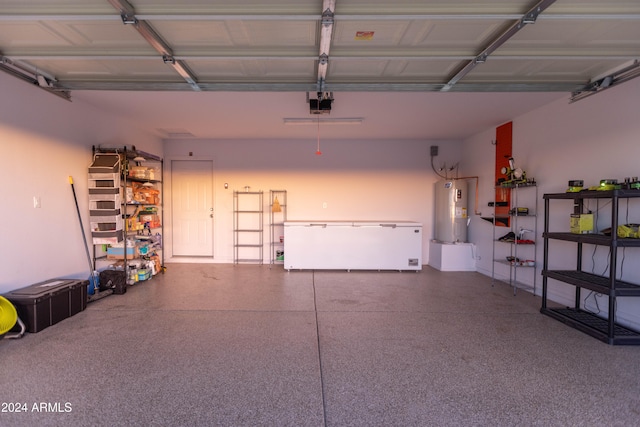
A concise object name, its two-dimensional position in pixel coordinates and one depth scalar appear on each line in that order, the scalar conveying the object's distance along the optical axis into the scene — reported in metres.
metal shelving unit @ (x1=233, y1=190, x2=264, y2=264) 6.25
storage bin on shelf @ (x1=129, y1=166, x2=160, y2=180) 4.72
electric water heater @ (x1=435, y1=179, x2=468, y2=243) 5.69
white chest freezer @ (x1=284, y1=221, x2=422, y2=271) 5.54
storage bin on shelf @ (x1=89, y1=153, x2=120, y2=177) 4.07
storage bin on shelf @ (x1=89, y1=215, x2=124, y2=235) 4.07
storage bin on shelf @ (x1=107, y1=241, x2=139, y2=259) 4.33
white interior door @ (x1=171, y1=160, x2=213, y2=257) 6.30
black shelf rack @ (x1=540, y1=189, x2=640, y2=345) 2.68
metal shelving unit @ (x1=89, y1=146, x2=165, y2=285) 4.08
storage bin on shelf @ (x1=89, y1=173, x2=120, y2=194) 4.07
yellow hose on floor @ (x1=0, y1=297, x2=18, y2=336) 2.69
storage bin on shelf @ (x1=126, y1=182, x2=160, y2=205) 4.57
